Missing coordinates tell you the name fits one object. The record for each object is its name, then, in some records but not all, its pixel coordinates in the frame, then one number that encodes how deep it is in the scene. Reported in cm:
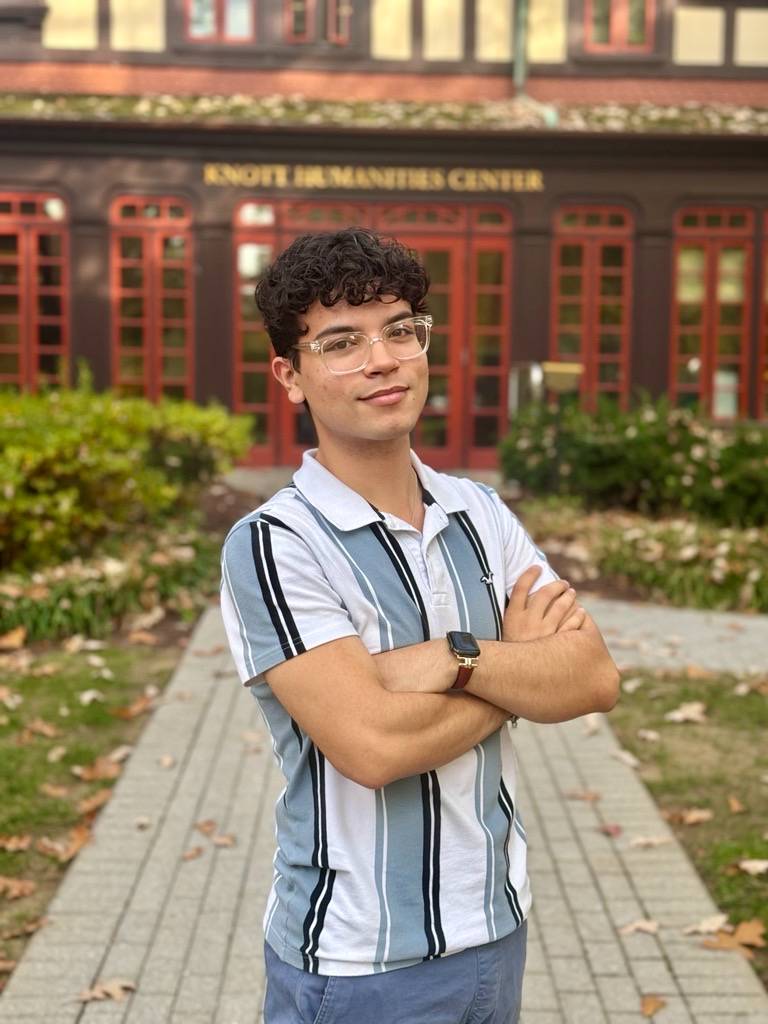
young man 229
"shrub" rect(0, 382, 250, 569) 944
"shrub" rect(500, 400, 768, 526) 1201
